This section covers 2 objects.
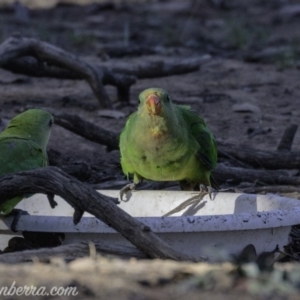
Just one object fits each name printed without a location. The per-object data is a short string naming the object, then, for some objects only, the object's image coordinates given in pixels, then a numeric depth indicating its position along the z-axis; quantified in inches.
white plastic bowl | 312.3
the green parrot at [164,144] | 378.6
